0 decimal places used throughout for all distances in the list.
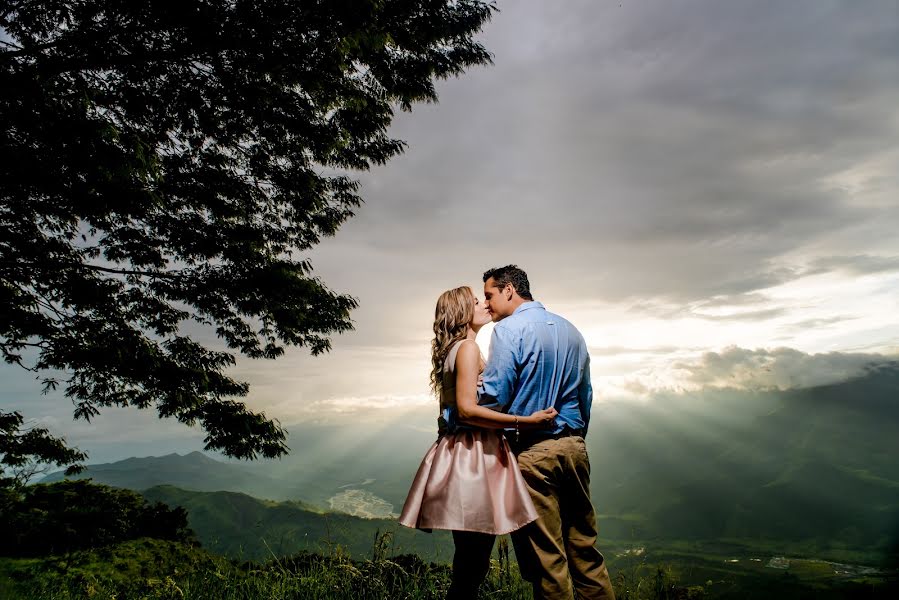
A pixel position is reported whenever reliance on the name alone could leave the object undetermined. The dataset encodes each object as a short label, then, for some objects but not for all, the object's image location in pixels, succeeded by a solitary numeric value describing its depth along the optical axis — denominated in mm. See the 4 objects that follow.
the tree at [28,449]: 8133
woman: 2729
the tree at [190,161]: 5660
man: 2900
